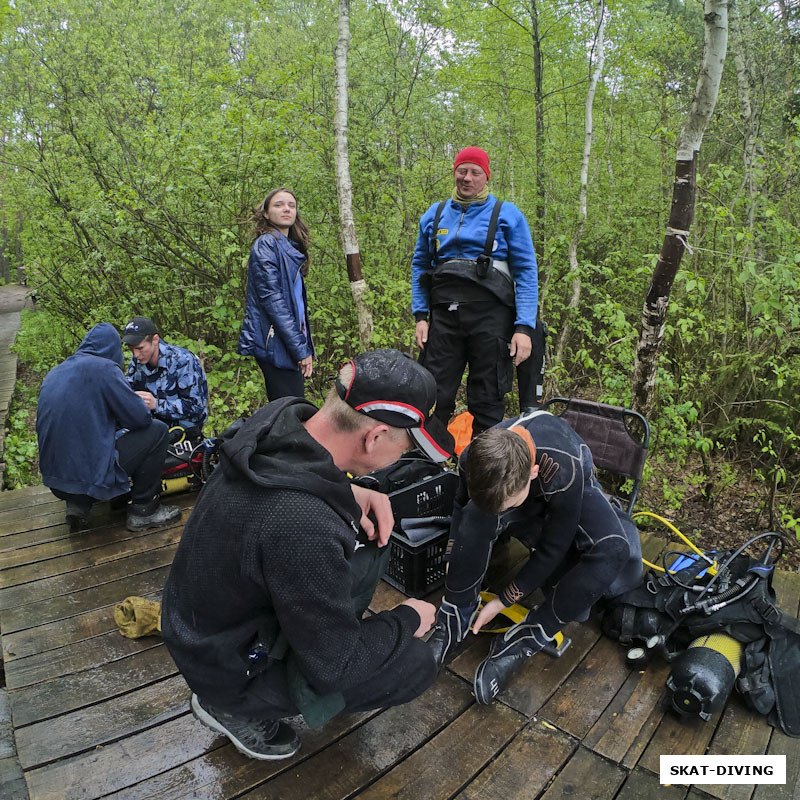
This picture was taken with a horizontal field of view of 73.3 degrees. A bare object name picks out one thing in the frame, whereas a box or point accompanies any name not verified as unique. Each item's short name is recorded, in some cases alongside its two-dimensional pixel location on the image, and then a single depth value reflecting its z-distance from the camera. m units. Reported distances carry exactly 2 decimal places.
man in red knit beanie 3.21
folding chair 2.75
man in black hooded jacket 1.27
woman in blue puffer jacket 3.54
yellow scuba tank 1.88
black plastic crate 2.57
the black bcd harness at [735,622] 1.98
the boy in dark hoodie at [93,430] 2.81
